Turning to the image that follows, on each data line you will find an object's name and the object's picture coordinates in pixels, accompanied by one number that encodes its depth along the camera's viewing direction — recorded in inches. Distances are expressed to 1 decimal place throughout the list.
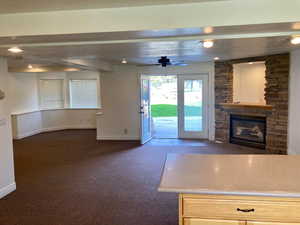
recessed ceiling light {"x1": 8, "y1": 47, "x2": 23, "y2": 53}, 129.8
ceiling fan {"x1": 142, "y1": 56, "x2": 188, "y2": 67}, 192.2
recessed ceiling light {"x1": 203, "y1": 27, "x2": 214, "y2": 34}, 95.8
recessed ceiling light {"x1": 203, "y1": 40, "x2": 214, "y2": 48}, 123.0
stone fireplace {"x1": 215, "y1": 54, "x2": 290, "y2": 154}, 221.5
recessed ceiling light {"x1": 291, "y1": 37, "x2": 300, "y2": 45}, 126.4
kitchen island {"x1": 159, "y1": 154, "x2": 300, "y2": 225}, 69.6
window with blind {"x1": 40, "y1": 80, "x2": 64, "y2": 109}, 366.6
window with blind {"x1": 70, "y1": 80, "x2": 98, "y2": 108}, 381.7
